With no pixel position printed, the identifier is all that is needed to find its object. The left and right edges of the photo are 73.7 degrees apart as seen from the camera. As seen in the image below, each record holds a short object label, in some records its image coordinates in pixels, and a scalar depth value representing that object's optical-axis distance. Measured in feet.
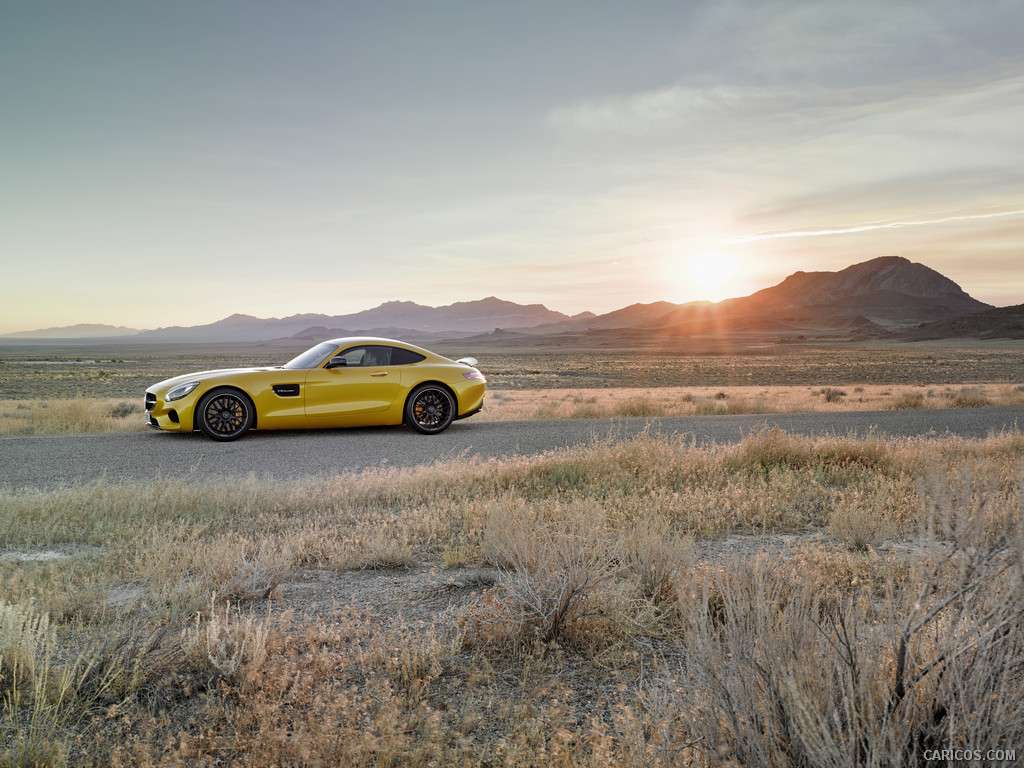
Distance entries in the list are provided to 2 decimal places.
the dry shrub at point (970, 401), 59.98
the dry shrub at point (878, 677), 7.00
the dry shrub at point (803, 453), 28.66
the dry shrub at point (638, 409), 55.57
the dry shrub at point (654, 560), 14.76
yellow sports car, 36.58
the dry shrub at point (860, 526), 18.53
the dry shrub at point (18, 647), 10.37
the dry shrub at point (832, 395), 77.33
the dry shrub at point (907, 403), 59.62
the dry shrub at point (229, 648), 10.69
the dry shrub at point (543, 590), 12.72
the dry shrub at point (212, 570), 14.23
